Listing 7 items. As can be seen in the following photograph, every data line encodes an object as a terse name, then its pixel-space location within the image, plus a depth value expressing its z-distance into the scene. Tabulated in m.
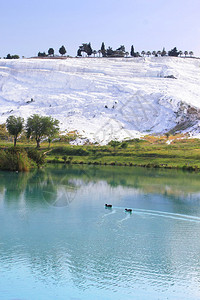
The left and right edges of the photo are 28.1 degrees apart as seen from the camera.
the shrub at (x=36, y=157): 52.28
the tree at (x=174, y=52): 135.62
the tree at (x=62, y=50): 135.25
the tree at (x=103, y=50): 134.25
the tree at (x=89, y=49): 135.46
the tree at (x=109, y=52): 134.25
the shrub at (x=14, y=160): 47.94
